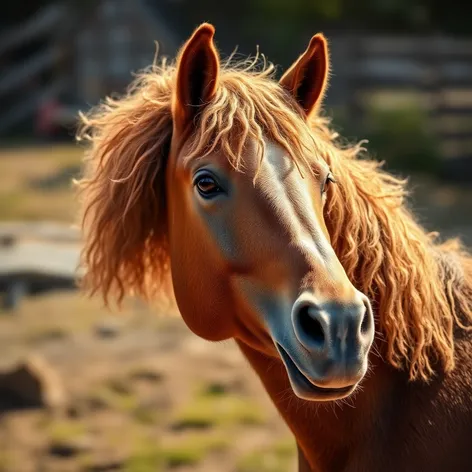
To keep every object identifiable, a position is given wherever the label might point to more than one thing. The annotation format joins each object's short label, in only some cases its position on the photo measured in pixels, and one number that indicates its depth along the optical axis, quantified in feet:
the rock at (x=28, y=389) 17.37
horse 6.83
